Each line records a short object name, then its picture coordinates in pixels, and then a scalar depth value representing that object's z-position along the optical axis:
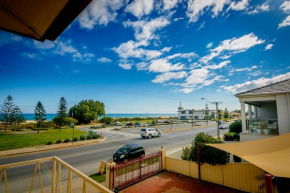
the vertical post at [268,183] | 4.72
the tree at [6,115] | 42.22
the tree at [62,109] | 54.53
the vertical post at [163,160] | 11.34
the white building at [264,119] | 10.41
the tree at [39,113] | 41.75
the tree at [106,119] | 50.76
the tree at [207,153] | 8.75
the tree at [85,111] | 67.81
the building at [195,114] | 101.81
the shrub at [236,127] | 24.27
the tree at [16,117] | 43.97
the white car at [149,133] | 26.94
